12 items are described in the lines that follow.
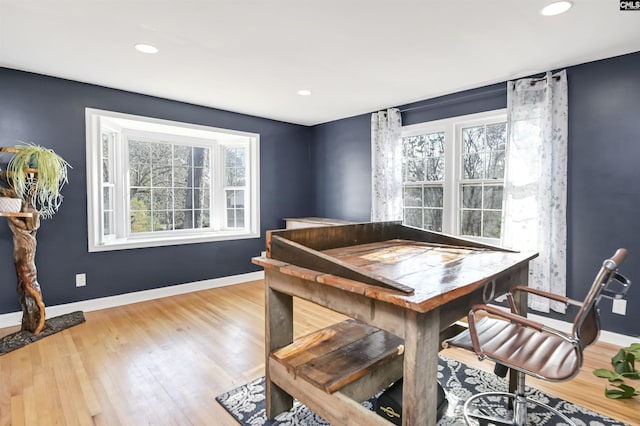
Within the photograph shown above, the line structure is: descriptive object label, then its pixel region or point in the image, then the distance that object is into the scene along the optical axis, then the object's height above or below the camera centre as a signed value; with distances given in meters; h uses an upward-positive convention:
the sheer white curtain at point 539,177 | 3.00 +0.26
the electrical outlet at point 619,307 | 2.74 -0.84
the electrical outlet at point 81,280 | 3.44 -0.75
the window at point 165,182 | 3.65 +0.32
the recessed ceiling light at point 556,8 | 2.00 +1.21
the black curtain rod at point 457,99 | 3.40 +1.19
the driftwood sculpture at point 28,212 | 2.79 -0.03
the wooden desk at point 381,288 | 1.17 -0.30
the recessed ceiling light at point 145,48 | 2.56 +1.24
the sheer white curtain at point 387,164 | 4.24 +0.54
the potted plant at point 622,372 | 2.02 -1.13
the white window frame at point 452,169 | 3.80 +0.43
